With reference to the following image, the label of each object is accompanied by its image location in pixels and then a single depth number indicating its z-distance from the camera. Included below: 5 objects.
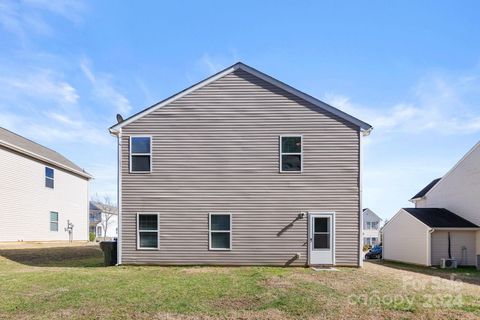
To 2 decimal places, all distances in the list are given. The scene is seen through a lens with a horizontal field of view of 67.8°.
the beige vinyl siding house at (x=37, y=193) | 19.78
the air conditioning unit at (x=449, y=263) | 18.23
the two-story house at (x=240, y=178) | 13.20
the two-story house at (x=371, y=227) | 57.09
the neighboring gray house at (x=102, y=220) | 55.00
